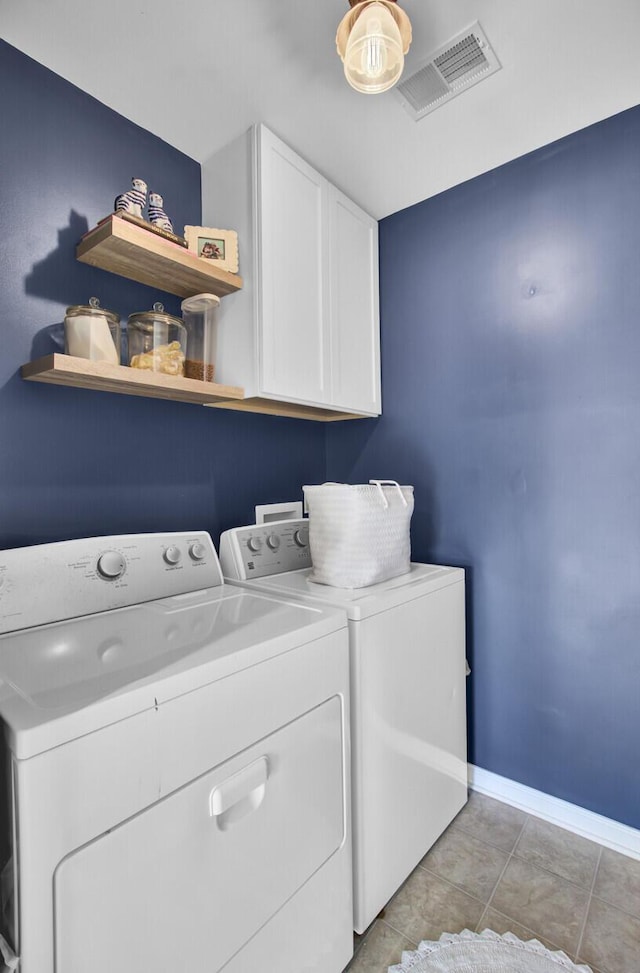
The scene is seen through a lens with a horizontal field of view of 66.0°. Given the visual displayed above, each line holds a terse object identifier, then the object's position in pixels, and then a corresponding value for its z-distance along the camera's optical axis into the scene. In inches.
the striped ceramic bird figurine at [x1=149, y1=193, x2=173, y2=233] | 60.4
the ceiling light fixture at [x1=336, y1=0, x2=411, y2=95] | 44.9
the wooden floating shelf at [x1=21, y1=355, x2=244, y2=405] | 49.1
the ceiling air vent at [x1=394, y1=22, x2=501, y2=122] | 53.8
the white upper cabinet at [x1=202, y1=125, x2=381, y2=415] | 65.2
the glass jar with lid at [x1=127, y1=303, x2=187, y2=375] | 58.6
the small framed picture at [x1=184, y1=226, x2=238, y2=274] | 64.0
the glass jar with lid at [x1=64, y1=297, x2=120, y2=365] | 52.4
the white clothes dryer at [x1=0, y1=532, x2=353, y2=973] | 27.6
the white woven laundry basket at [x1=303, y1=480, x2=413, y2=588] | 60.6
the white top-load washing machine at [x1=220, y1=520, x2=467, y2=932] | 51.4
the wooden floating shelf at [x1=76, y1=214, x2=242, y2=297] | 53.9
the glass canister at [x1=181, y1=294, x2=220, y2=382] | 65.7
